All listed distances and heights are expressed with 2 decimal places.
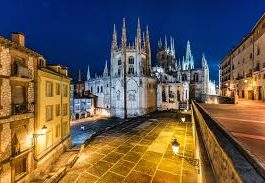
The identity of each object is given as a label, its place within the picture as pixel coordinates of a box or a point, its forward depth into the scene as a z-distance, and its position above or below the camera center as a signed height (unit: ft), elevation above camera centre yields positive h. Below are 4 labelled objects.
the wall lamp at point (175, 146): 31.65 -8.98
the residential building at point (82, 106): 172.55 -10.85
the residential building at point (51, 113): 55.11 -6.42
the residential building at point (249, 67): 85.56 +16.57
